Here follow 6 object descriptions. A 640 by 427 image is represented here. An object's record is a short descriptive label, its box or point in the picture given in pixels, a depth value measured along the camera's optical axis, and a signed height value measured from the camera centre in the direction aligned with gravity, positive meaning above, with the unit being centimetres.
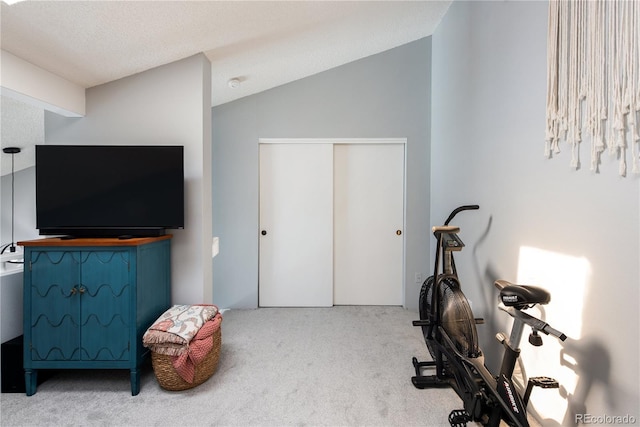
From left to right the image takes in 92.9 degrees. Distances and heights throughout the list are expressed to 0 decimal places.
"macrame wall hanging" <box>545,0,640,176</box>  112 +54
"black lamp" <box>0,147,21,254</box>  272 +52
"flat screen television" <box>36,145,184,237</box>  207 +12
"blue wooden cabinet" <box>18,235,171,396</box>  189 -62
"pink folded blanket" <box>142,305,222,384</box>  186 -83
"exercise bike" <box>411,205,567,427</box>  133 -77
